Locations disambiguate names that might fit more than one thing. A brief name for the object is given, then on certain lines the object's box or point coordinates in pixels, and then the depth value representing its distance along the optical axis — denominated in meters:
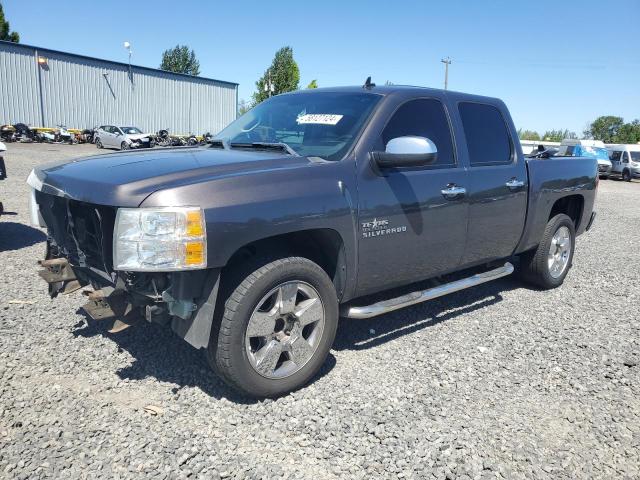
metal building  33.59
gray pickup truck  2.69
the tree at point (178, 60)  75.81
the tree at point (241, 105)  50.44
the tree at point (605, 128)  78.19
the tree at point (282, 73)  39.83
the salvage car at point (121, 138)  29.70
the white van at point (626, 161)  30.16
